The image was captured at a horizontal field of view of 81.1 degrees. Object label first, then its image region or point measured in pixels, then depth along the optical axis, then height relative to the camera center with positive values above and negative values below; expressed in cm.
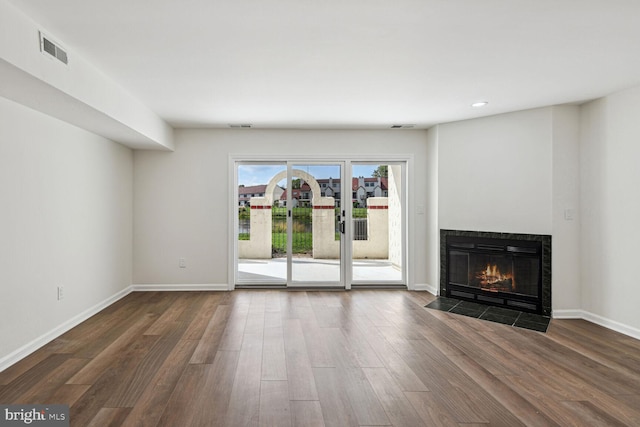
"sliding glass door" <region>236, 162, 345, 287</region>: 577 -16
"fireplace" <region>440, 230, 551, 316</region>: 448 -73
